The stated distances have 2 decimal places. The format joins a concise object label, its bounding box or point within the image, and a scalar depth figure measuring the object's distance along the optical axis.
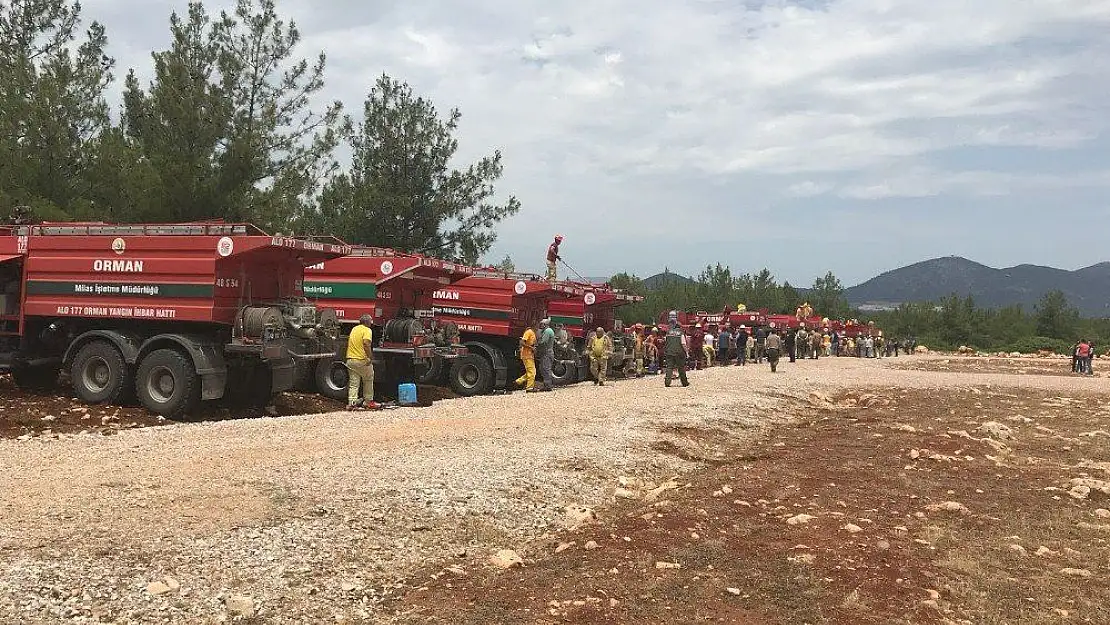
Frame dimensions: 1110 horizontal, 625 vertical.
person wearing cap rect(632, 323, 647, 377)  22.55
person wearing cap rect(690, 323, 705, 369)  29.09
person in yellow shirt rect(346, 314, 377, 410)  12.72
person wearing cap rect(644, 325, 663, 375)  23.75
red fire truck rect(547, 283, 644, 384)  21.11
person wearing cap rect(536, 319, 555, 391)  17.44
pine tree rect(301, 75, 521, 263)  27.48
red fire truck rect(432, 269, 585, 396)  17.86
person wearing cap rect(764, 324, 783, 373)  24.89
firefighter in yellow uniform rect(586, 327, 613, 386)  18.59
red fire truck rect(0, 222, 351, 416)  11.91
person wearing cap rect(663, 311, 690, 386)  17.91
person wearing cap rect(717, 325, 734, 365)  31.36
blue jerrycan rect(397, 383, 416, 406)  13.64
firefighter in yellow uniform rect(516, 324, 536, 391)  16.96
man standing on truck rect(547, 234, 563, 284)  20.95
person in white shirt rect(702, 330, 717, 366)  29.27
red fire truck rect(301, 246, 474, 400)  15.15
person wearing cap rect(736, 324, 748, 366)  31.00
